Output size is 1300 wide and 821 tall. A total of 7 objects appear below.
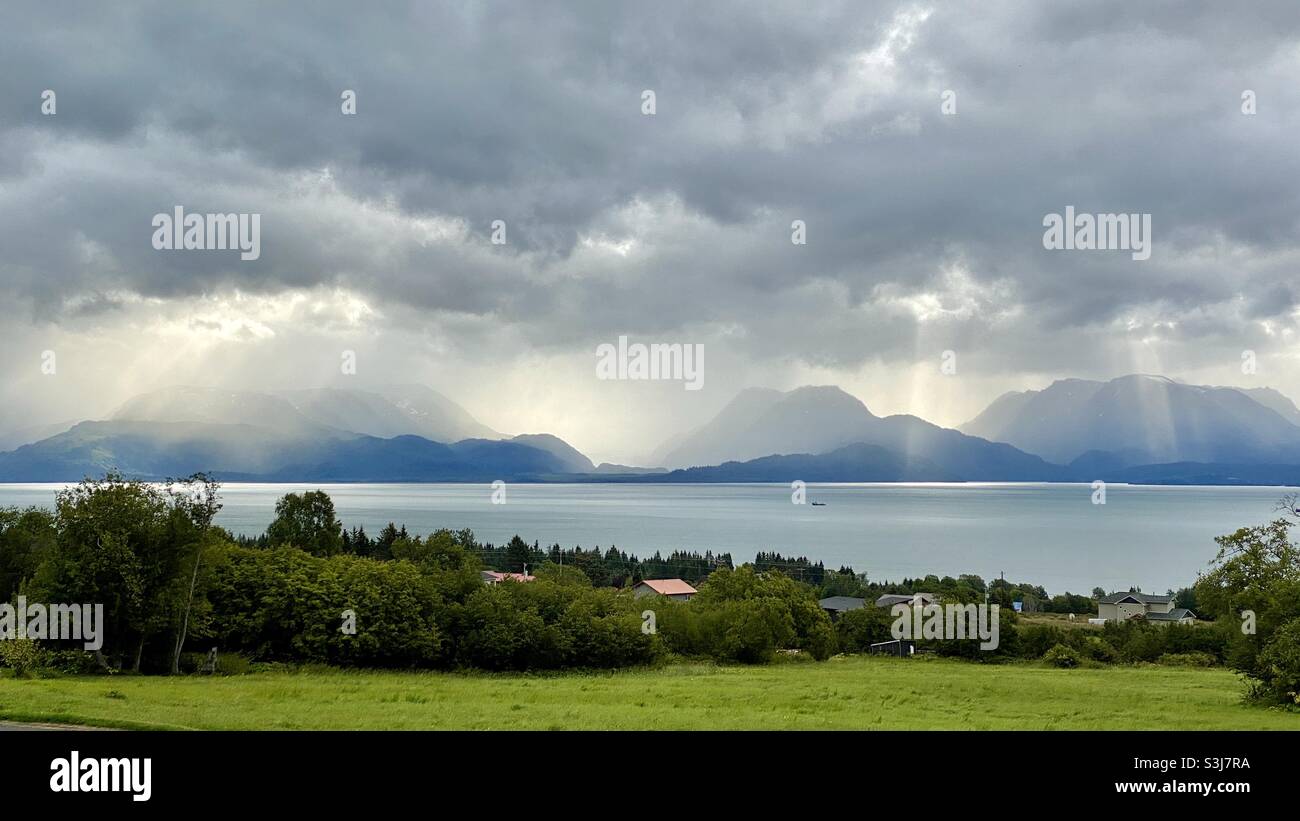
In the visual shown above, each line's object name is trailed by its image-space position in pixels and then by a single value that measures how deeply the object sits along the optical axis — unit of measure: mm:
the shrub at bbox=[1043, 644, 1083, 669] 46344
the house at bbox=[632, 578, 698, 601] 81412
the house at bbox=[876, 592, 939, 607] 57250
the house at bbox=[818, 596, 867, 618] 78688
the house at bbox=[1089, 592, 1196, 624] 75688
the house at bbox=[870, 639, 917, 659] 54497
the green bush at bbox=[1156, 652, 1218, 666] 46938
